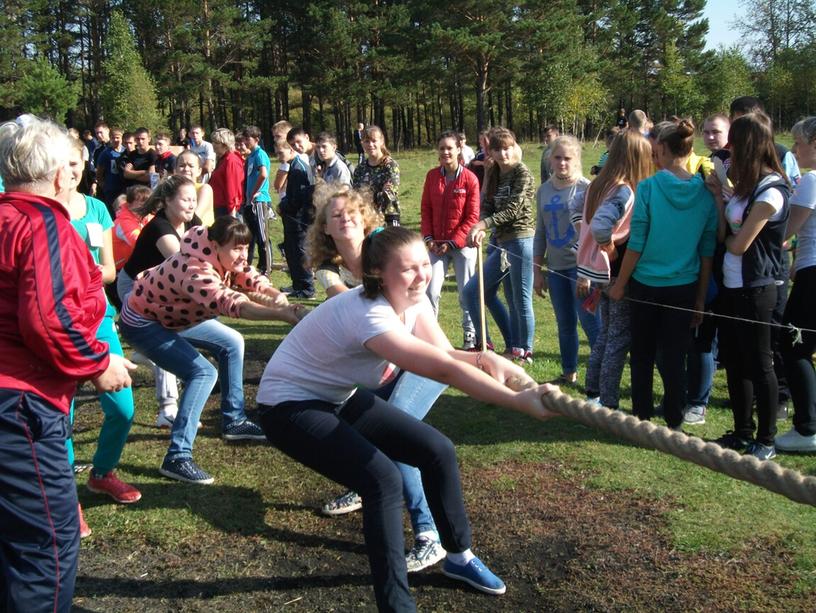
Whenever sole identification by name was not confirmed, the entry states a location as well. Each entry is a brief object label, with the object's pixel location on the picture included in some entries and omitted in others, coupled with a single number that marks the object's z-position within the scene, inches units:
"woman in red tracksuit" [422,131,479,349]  294.4
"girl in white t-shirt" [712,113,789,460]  186.5
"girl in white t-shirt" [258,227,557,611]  121.1
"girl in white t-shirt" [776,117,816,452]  198.1
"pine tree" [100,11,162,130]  1640.0
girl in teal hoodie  199.6
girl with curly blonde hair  181.9
